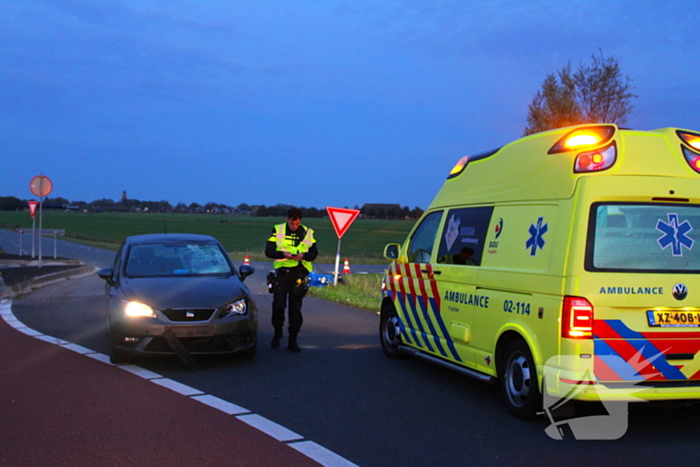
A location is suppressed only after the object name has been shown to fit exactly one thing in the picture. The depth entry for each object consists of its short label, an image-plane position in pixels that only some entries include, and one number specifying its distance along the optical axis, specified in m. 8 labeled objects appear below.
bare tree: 22.22
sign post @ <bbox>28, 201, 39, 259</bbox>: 31.41
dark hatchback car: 7.50
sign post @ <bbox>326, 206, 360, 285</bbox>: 19.28
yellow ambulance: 5.21
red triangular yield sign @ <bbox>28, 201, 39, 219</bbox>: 31.41
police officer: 8.95
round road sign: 21.18
